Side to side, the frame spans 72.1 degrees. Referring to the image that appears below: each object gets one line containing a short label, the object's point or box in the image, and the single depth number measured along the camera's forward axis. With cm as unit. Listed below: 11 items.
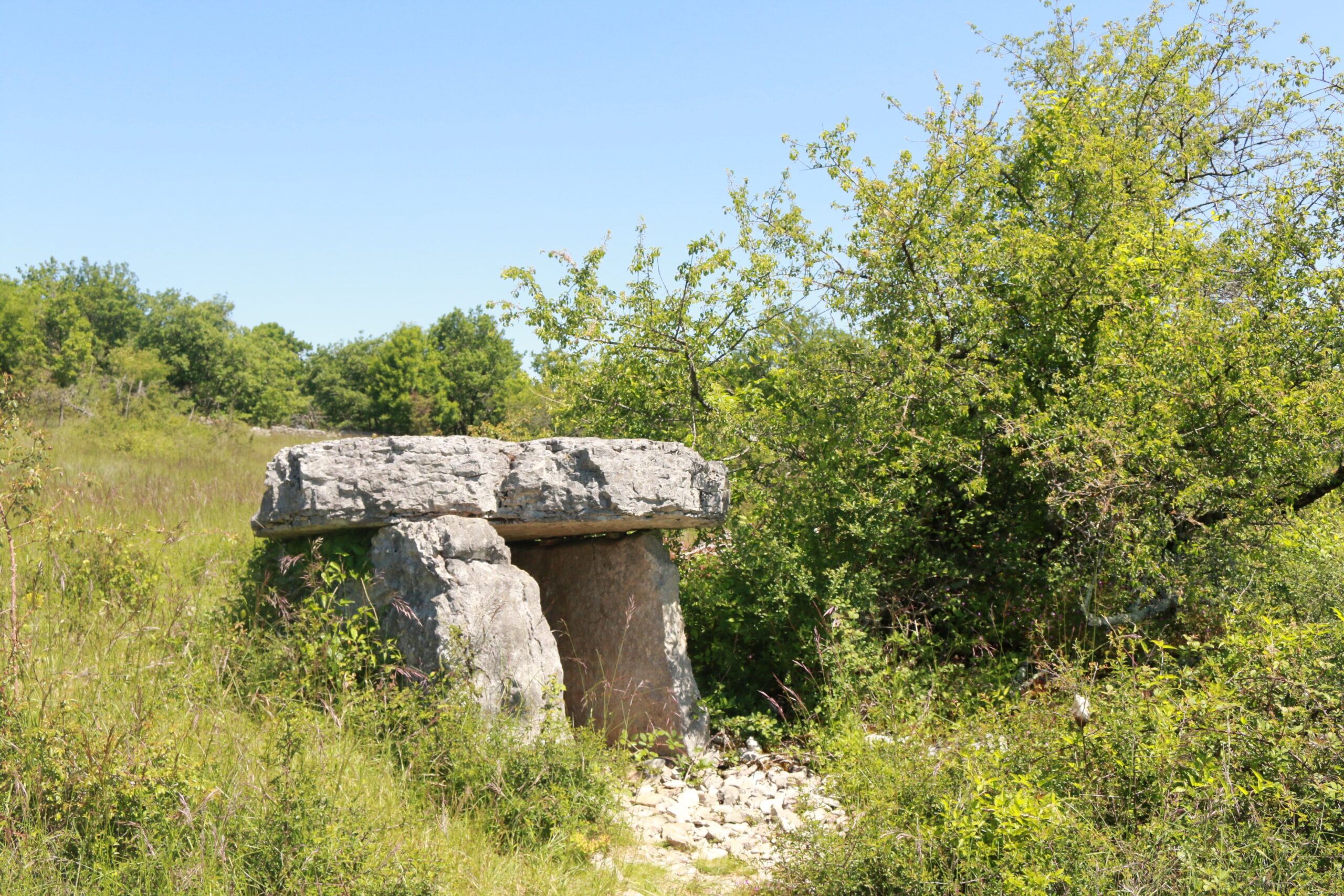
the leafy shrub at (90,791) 347
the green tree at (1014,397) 634
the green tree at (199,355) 3903
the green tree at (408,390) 4131
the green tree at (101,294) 4984
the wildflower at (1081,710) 411
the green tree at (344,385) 4469
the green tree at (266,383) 3950
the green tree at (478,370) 4431
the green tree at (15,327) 3266
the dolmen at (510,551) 557
